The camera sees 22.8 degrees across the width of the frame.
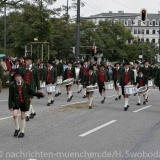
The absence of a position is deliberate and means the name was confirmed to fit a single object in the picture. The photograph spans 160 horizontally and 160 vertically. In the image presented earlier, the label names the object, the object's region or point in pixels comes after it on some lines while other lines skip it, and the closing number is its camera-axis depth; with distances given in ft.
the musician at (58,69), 70.37
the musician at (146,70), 60.91
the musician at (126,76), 52.03
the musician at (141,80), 58.13
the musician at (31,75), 41.65
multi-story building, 496.23
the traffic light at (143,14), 89.25
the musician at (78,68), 77.95
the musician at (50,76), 54.65
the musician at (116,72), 68.18
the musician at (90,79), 53.93
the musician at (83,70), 66.59
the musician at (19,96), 32.19
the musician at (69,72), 65.31
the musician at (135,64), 69.74
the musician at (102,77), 59.81
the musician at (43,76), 56.19
